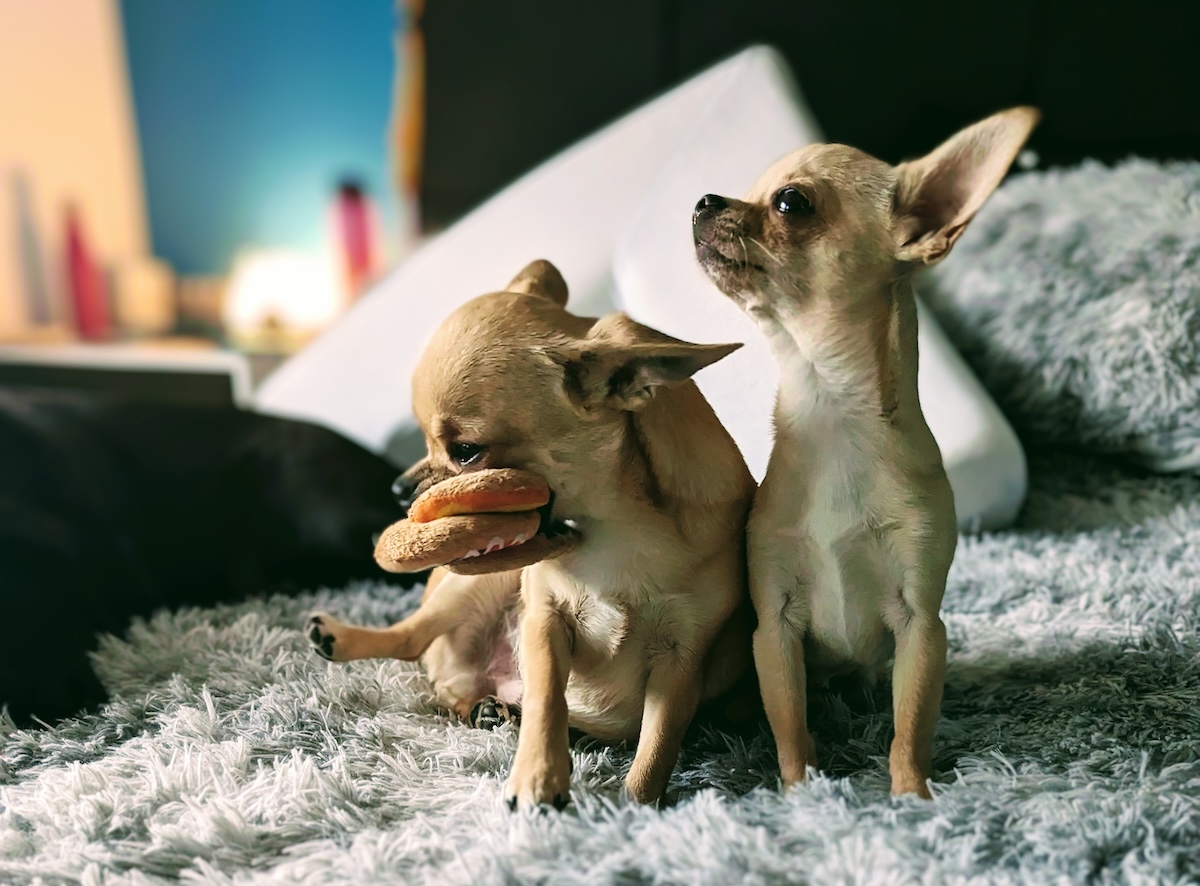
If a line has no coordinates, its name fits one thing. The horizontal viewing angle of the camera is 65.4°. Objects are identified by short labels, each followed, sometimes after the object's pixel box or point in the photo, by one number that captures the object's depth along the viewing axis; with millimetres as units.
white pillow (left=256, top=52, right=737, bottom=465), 1619
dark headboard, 1954
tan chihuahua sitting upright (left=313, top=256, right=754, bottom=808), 653
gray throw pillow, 1351
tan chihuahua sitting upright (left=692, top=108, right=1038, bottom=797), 654
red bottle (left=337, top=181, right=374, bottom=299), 2947
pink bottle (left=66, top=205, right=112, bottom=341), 3143
